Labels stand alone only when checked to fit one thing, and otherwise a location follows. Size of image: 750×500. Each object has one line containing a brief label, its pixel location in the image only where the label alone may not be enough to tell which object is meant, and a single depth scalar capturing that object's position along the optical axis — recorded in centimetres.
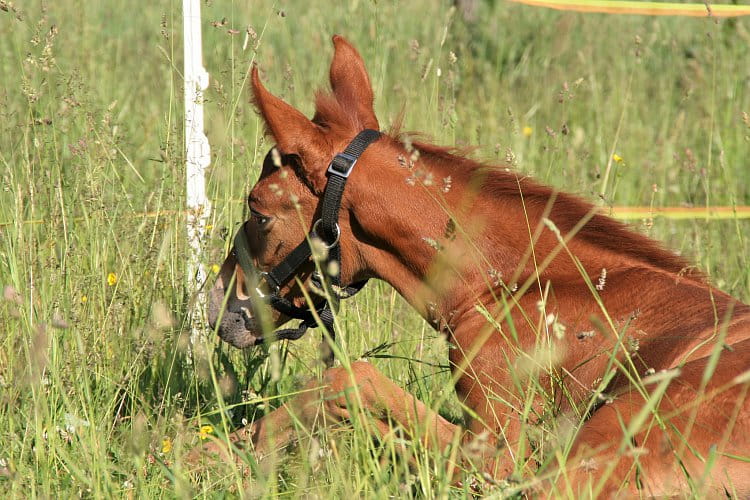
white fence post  693
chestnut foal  541
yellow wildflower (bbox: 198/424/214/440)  533
